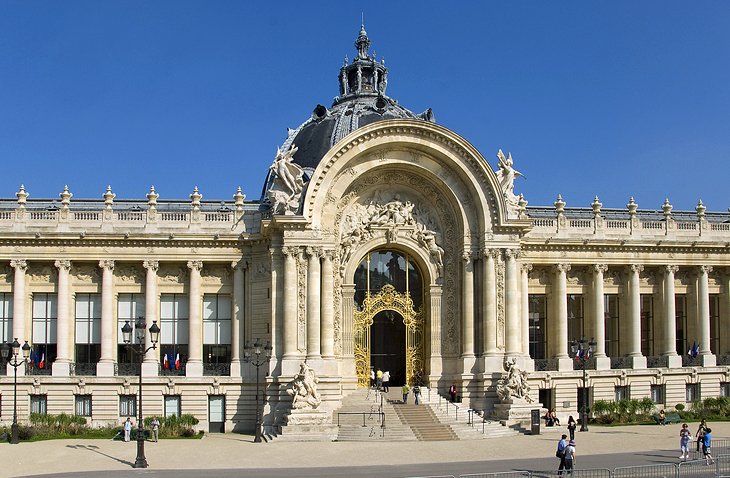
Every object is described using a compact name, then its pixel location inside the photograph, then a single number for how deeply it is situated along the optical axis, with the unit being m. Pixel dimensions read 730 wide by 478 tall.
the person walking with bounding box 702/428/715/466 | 32.19
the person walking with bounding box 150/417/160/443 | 42.17
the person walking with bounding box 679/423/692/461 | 32.59
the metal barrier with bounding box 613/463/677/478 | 24.58
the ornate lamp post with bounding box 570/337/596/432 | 44.12
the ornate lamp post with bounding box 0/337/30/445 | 39.94
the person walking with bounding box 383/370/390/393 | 47.37
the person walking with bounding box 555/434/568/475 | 28.73
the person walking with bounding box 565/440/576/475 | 28.58
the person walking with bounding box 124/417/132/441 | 41.03
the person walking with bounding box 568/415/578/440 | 34.22
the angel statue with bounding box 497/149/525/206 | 48.25
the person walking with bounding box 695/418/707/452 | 32.73
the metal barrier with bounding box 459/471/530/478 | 23.20
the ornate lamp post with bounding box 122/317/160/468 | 32.31
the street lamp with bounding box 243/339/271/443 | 42.37
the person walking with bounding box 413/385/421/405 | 45.41
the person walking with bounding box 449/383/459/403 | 46.84
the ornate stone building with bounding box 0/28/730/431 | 46.91
